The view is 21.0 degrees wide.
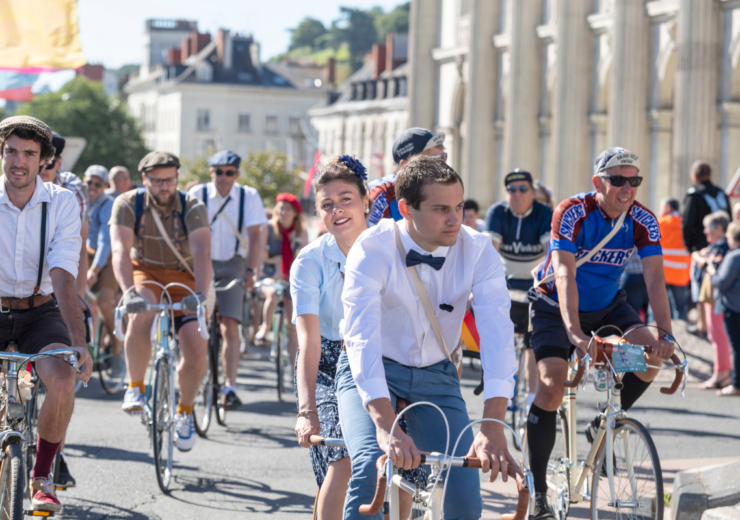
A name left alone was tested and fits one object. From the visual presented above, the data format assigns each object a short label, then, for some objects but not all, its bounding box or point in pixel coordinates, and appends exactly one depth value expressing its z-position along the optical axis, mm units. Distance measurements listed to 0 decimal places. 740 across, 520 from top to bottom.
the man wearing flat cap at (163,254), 14167
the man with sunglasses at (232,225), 18206
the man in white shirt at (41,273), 10188
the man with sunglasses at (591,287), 10925
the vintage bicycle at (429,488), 6387
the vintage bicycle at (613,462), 9809
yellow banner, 16350
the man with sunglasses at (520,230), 16828
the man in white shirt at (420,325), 7199
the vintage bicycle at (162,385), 13348
